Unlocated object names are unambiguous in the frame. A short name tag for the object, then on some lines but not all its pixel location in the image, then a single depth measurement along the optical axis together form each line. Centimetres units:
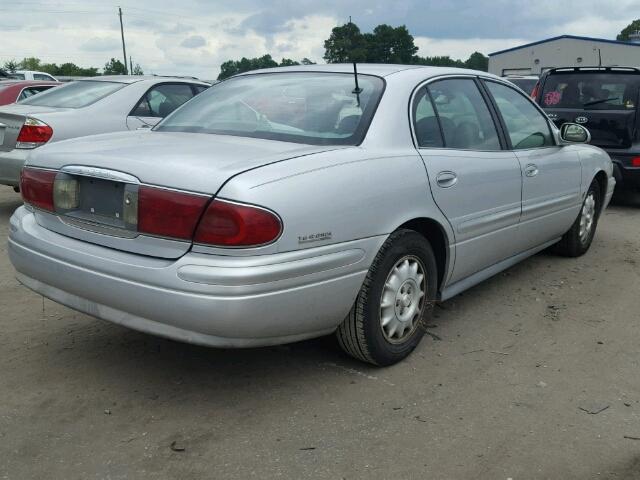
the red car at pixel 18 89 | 1038
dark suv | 782
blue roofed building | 3481
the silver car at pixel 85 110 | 654
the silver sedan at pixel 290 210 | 260
